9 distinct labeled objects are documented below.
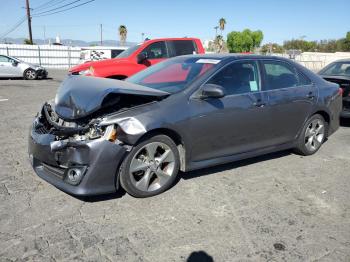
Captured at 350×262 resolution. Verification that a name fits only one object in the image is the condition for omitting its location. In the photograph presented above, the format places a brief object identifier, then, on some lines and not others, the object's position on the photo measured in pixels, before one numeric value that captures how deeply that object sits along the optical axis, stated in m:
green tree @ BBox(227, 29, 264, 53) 91.62
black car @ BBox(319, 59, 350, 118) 7.56
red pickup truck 9.59
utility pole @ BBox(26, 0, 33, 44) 37.25
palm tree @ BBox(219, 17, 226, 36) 78.38
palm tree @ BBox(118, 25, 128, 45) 60.31
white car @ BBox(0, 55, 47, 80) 17.97
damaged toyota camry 3.67
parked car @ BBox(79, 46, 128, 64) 24.04
